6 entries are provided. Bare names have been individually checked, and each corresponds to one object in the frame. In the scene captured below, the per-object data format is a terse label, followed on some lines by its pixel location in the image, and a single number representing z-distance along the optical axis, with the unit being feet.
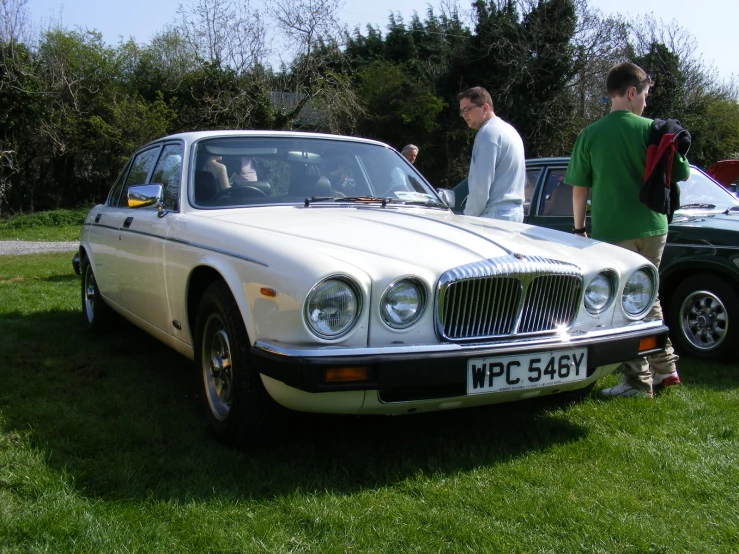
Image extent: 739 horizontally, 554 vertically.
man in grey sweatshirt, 15.05
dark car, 16.47
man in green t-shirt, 13.37
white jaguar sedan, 8.71
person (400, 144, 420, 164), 28.01
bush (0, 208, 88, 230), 68.36
